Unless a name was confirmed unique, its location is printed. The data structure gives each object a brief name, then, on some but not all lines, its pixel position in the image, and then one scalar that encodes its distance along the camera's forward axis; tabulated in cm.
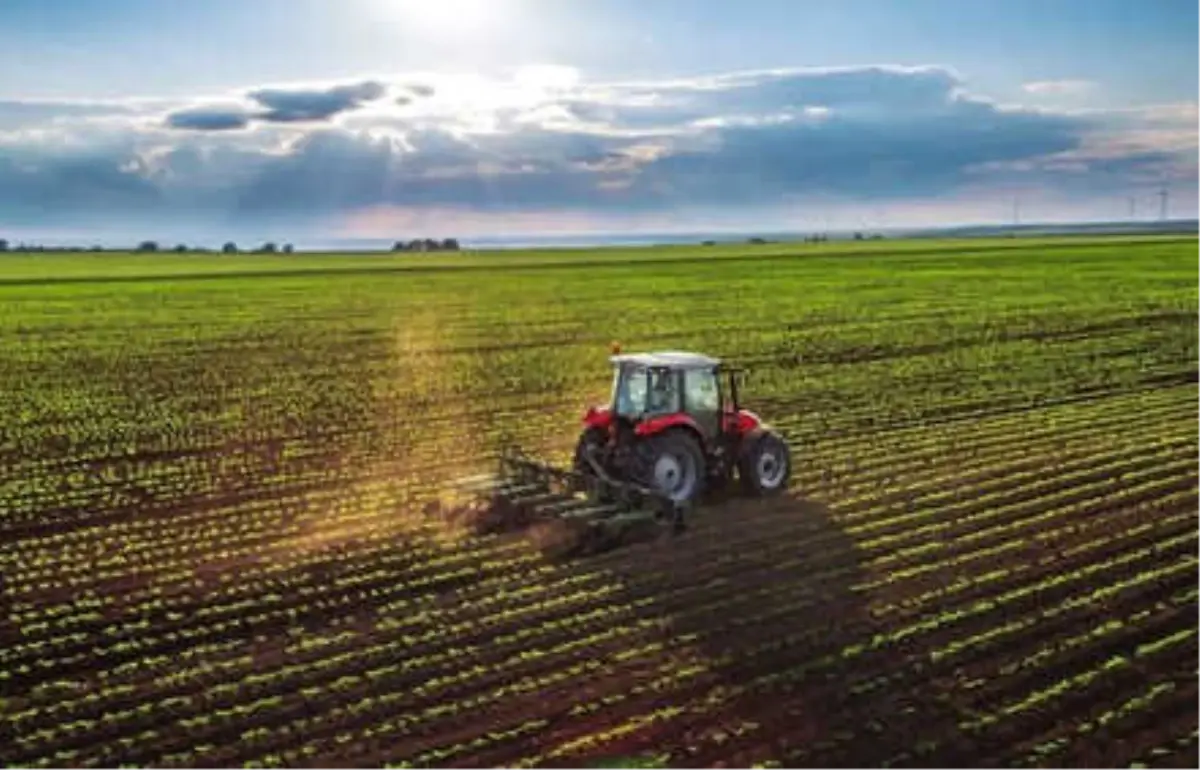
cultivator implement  1476
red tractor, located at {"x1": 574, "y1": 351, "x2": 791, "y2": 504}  1556
